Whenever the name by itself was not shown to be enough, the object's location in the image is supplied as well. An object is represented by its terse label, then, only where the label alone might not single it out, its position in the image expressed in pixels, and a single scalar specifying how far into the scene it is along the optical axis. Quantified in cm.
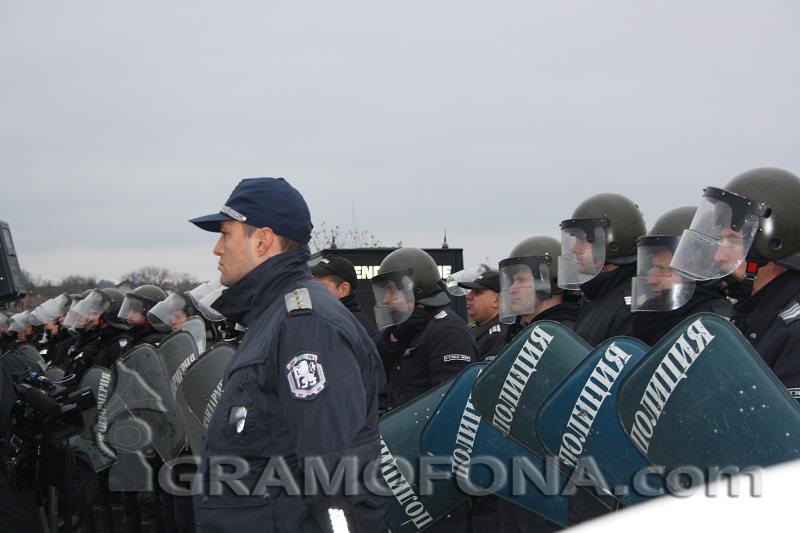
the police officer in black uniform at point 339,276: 695
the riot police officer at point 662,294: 408
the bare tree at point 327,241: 2100
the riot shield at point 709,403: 245
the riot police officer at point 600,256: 484
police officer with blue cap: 248
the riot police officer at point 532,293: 544
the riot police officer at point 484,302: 682
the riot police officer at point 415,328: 555
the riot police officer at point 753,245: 324
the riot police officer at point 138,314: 940
